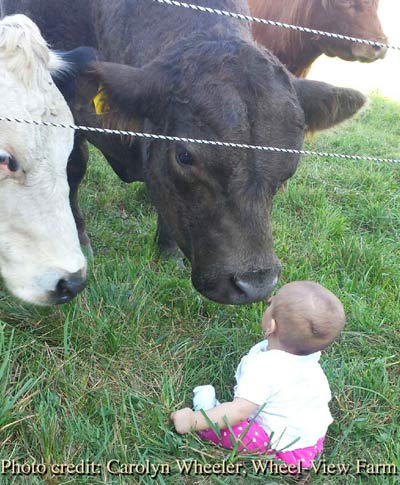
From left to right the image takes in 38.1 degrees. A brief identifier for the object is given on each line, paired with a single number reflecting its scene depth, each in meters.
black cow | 2.51
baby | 2.20
